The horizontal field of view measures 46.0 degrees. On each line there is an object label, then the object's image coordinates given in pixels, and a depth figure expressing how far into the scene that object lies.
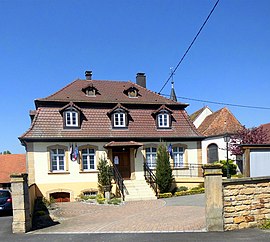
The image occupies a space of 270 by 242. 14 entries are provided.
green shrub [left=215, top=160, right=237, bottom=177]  30.00
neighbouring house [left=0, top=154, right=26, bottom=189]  38.59
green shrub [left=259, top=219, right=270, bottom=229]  9.00
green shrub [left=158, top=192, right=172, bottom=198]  20.62
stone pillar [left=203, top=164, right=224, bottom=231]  8.90
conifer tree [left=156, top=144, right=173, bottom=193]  21.52
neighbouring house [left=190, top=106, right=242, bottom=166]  33.06
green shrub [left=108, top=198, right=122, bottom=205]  18.25
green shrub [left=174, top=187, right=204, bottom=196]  21.19
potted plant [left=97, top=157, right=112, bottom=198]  21.62
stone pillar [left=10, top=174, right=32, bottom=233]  10.19
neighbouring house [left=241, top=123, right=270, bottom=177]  9.80
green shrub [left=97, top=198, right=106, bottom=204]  18.58
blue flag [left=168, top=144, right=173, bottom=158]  24.15
